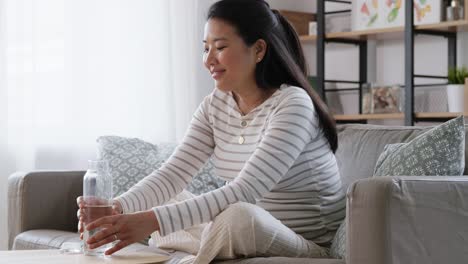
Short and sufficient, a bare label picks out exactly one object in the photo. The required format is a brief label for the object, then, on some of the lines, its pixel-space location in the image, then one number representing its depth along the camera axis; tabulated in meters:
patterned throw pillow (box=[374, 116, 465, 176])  2.04
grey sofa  1.72
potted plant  3.91
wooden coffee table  1.78
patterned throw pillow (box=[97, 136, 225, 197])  2.93
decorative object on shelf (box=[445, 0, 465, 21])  3.96
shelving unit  4.01
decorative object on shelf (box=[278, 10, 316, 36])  4.68
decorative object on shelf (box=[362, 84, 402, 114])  4.26
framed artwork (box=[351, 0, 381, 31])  4.32
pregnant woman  1.95
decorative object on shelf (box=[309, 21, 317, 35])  4.65
